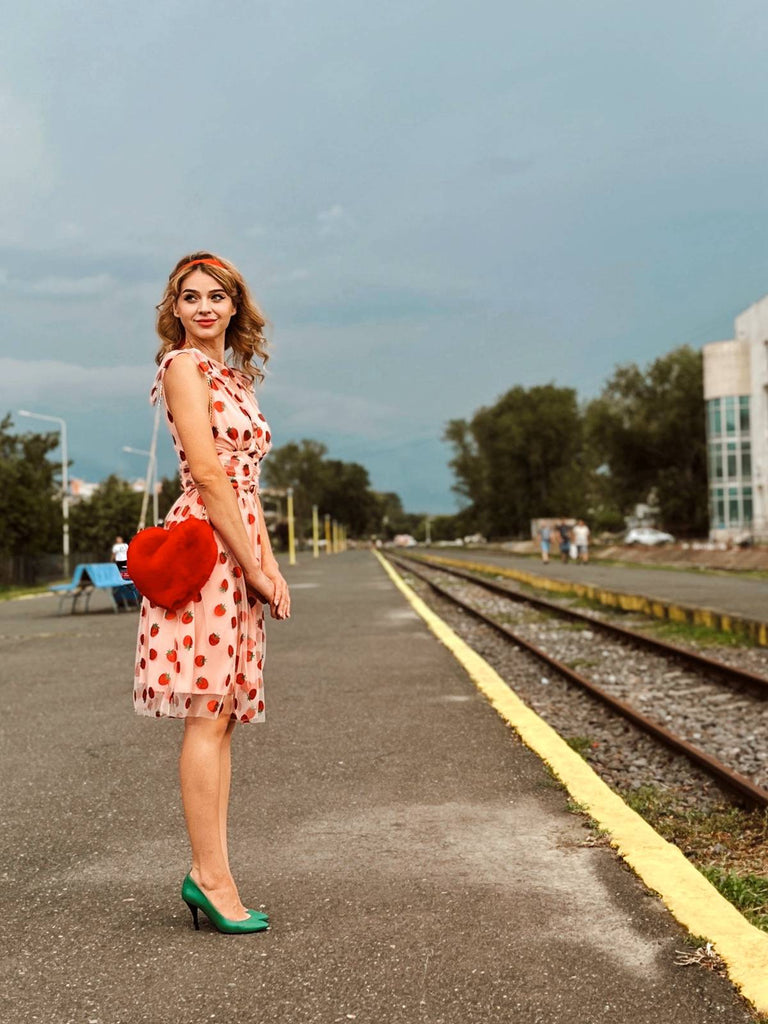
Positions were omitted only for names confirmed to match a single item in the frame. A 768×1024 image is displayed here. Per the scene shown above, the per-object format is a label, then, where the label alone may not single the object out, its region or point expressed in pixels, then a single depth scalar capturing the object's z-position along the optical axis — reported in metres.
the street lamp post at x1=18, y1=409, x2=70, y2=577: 41.84
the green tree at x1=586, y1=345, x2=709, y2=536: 86.69
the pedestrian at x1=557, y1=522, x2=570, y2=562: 49.34
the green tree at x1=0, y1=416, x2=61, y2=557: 35.47
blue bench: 18.10
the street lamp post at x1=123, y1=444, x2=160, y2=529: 44.19
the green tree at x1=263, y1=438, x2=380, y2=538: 179.38
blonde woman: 3.33
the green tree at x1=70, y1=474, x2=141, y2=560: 48.47
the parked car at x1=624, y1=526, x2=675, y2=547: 76.12
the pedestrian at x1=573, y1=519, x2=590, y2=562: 48.31
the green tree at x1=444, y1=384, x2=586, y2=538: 112.25
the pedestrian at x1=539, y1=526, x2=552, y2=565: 47.81
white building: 67.38
